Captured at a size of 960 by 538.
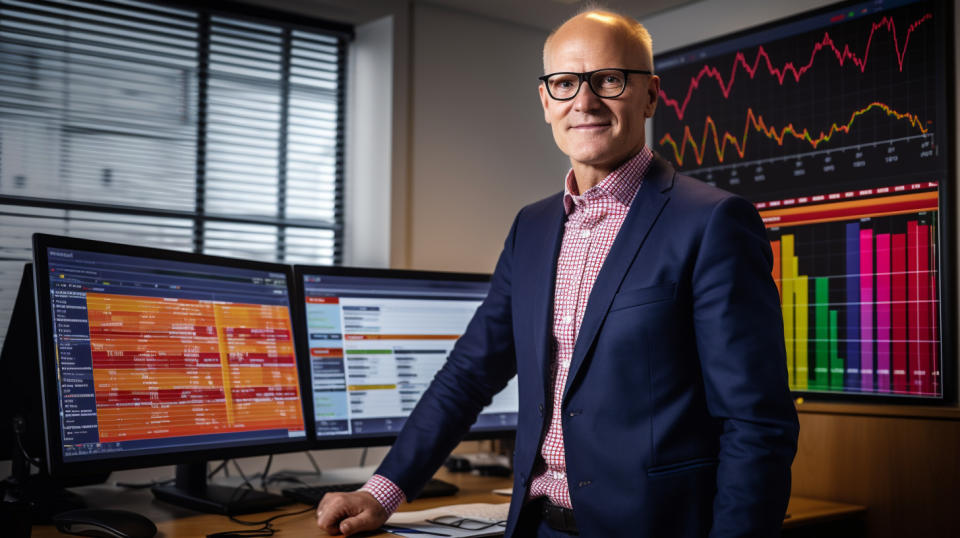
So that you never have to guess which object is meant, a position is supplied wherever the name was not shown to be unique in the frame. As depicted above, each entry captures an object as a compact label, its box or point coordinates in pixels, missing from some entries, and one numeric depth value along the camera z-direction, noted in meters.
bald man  1.23
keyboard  1.86
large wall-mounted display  2.07
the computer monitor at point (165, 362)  1.52
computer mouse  1.44
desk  1.59
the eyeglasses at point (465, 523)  1.65
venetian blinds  2.51
